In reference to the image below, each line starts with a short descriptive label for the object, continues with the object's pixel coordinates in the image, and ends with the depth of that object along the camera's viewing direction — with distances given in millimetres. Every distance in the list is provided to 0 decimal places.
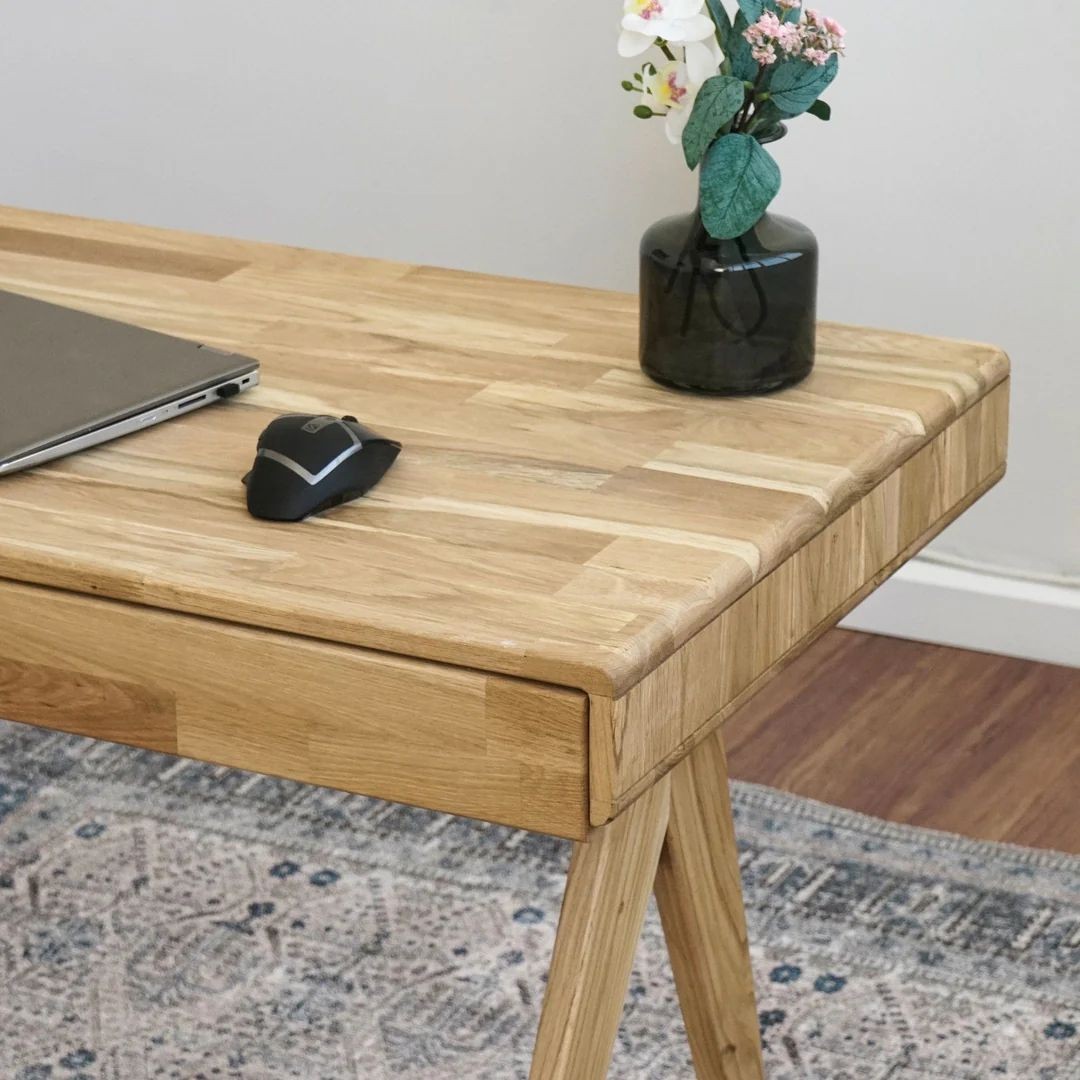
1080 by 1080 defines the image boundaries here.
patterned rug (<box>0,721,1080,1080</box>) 3547
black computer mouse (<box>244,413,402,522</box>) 2875
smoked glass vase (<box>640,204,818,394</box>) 3031
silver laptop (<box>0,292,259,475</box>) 3002
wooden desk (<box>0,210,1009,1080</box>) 2712
